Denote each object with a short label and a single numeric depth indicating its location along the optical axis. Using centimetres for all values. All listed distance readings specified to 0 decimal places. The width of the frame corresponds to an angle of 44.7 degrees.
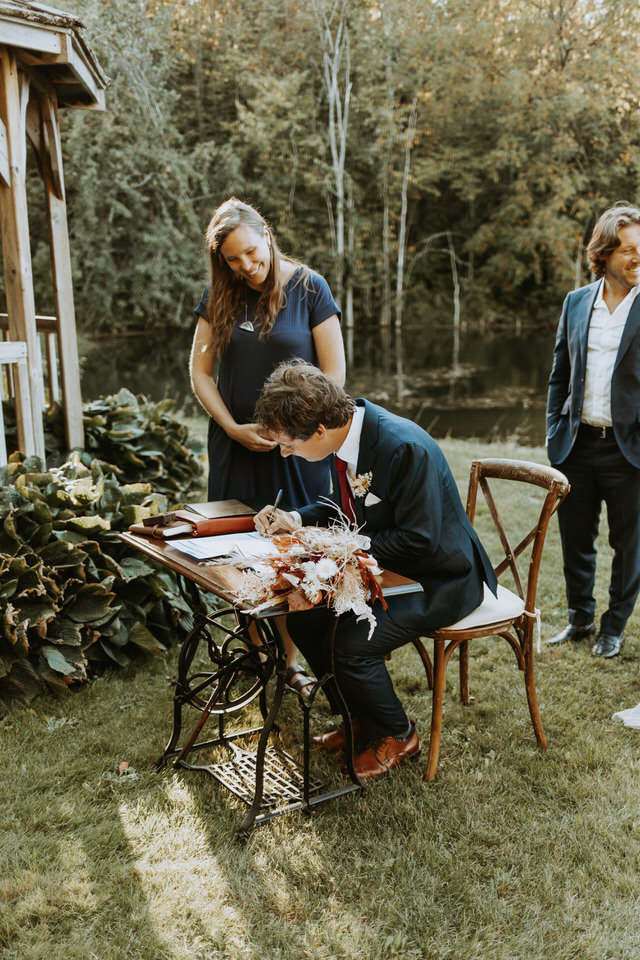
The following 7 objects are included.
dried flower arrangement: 212
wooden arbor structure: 376
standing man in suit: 341
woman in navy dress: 301
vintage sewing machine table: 238
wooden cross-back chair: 266
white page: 239
